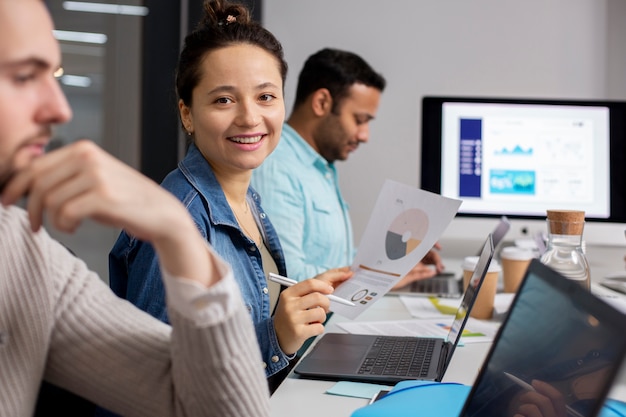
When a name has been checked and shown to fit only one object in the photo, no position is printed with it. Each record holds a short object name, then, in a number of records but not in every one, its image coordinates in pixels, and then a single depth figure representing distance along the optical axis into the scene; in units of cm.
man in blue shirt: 218
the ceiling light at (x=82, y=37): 205
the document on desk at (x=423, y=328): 154
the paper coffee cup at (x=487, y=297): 173
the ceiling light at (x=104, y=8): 208
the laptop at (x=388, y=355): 120
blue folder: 91
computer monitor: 251
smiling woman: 127
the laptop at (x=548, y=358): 58
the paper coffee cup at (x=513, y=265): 198
